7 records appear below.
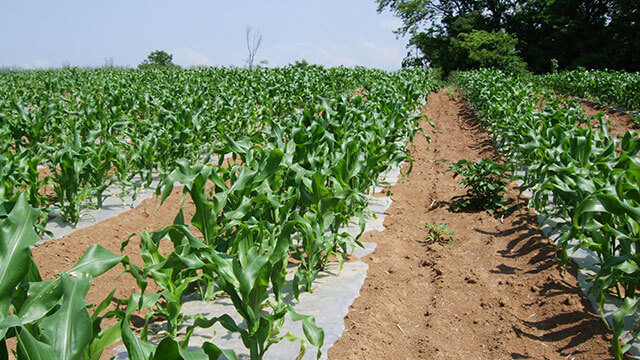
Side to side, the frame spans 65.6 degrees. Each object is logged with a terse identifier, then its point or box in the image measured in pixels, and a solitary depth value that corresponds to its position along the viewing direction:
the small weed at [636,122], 11.56
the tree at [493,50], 34.28
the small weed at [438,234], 4.90
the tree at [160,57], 50.31
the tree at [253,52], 44.02
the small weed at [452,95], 21.73
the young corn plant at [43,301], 1.71
